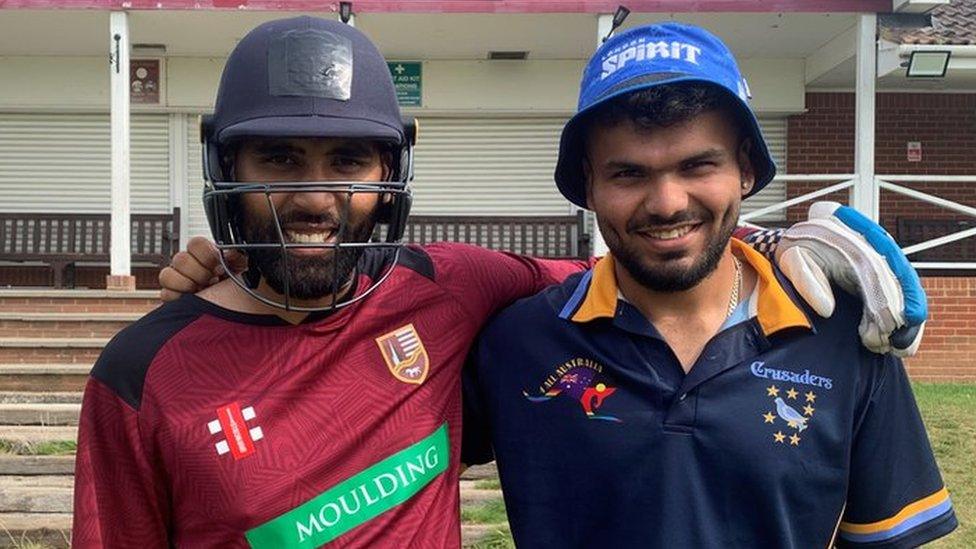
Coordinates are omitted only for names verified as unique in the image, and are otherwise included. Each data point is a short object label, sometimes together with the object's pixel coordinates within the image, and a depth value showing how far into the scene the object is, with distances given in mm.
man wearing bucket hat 1817
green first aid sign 11148
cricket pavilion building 10039
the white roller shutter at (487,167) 11578
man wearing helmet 1793
